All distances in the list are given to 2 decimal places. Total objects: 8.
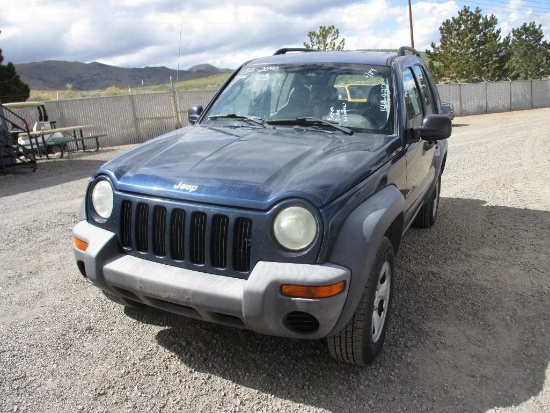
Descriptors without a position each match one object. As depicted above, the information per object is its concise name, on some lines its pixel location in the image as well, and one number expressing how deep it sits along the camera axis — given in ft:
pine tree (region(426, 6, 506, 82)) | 119.34
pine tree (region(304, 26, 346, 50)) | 98.73
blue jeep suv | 8.43
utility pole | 109.60
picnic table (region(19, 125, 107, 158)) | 48.32
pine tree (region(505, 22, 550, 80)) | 157.37
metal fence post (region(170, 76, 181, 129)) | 65.72
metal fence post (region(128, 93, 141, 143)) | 63.10
